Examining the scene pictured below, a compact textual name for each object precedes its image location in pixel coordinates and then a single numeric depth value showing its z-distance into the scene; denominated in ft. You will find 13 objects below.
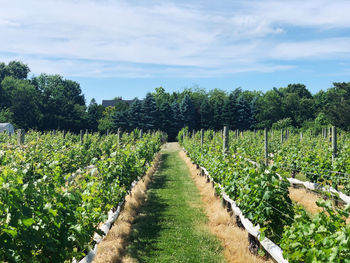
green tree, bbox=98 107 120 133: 156.48
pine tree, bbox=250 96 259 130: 168.27
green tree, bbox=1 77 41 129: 149.69
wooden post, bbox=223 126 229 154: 32.43
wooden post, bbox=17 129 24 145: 39.54
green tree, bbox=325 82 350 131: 113.70
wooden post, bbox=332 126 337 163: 33.76
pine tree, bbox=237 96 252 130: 166.81
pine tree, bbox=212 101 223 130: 170.24
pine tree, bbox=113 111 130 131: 156.35
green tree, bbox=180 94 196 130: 166.81
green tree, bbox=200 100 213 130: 172.04
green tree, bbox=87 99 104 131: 168.98
